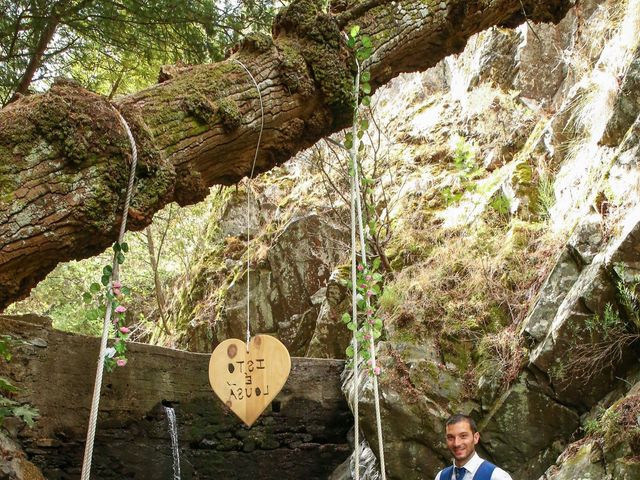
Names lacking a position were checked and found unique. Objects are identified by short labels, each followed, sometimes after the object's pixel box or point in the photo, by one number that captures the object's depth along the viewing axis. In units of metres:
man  2.19
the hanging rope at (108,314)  1.78
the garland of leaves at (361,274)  2.53
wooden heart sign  2.85
